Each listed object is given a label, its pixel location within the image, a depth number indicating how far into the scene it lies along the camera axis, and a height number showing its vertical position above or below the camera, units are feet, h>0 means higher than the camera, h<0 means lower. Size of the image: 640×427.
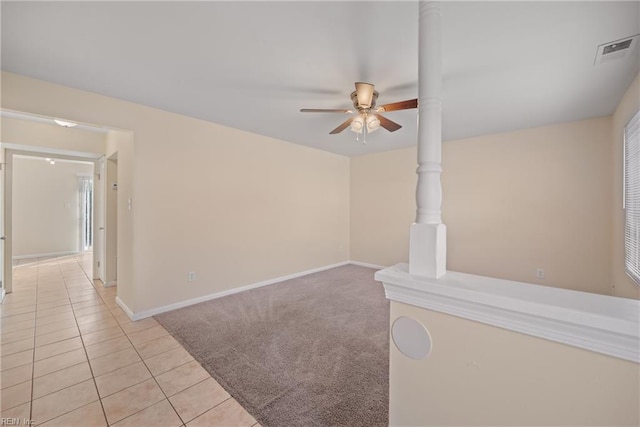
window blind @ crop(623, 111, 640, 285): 7.81 +0.52
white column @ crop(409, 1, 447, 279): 3.52 +0.99
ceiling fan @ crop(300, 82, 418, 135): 7.10 +3.14
